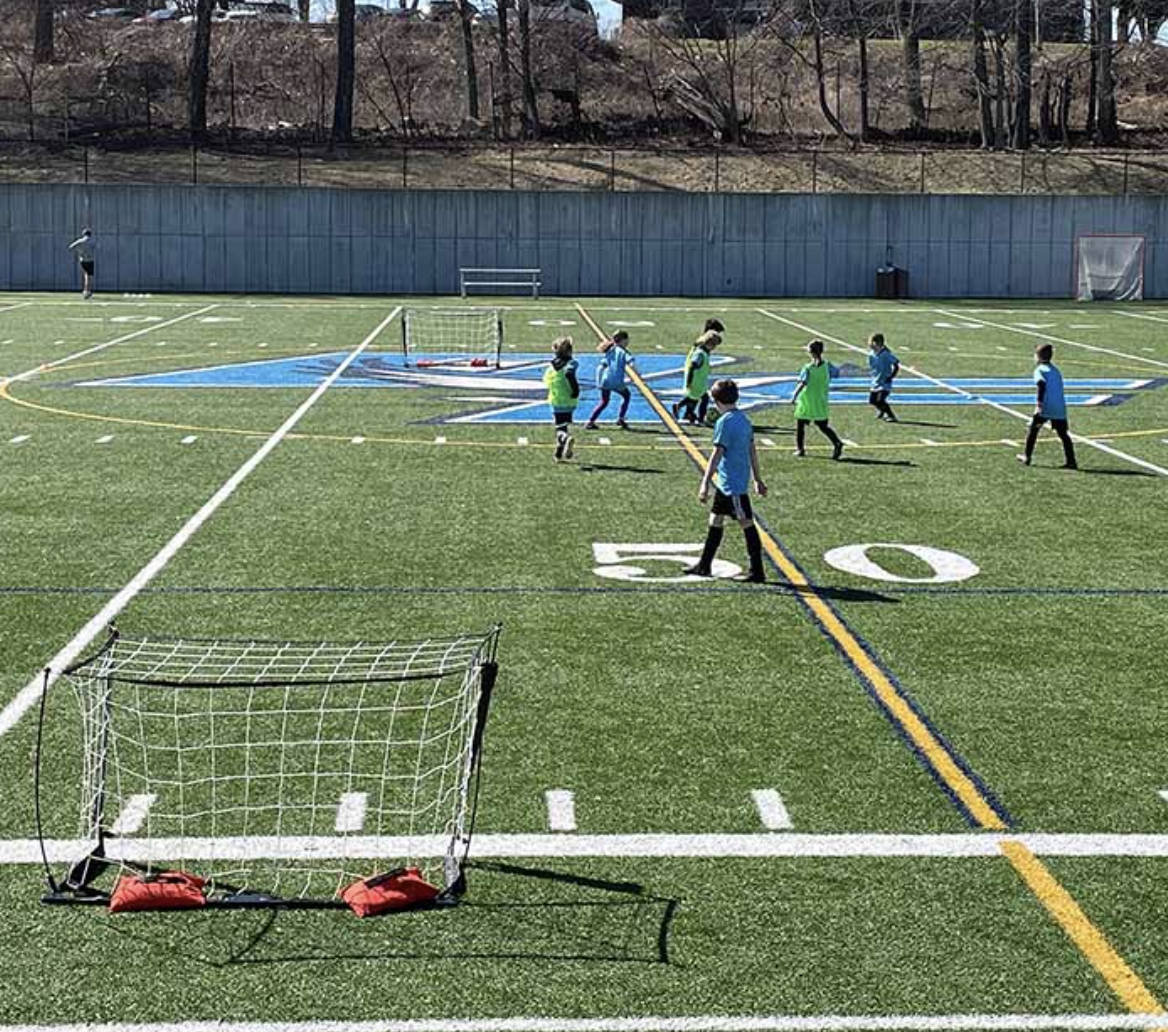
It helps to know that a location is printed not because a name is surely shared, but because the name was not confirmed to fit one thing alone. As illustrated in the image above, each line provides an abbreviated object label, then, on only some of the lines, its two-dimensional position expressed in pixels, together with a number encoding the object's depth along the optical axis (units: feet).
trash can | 193.47
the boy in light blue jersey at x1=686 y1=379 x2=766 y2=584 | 44.68
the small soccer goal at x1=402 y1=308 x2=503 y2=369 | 107.96
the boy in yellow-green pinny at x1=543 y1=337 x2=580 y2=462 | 64.44
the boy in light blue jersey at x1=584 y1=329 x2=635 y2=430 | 74.54
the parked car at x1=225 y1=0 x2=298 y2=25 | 303.11
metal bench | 193.98
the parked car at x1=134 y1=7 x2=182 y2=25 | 297.74
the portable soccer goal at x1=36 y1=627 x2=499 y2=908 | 24.62
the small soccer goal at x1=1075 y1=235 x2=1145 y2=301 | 194.90
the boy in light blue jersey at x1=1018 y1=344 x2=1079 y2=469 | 63.93
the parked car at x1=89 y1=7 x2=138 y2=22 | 302.25
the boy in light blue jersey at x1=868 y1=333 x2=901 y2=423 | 78.95
